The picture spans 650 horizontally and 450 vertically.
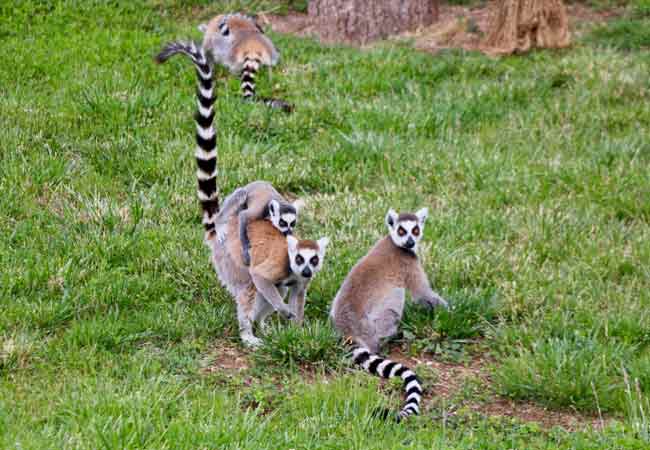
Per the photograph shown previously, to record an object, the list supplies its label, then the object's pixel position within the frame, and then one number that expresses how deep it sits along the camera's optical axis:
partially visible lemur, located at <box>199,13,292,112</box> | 19.39
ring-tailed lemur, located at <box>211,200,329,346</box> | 11.04
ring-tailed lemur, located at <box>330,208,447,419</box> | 10.79
